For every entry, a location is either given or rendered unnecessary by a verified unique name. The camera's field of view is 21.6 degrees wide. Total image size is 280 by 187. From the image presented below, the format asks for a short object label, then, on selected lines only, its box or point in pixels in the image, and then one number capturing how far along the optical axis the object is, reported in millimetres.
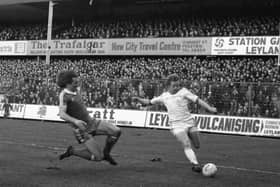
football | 13122
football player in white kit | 13956
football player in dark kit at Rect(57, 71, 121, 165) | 13122
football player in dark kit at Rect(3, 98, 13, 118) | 45416
